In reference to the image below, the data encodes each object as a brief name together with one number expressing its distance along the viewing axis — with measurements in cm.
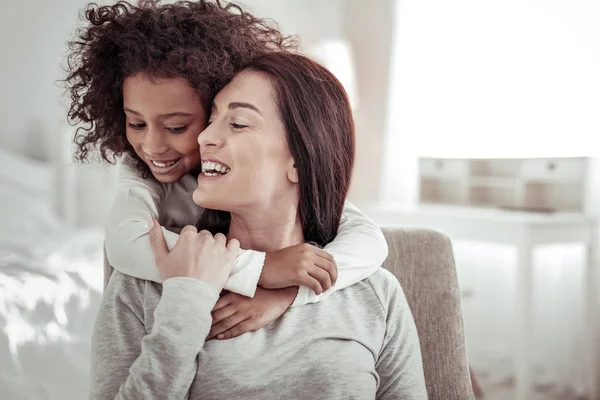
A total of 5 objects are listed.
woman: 82
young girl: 90
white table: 243
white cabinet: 269
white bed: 151
